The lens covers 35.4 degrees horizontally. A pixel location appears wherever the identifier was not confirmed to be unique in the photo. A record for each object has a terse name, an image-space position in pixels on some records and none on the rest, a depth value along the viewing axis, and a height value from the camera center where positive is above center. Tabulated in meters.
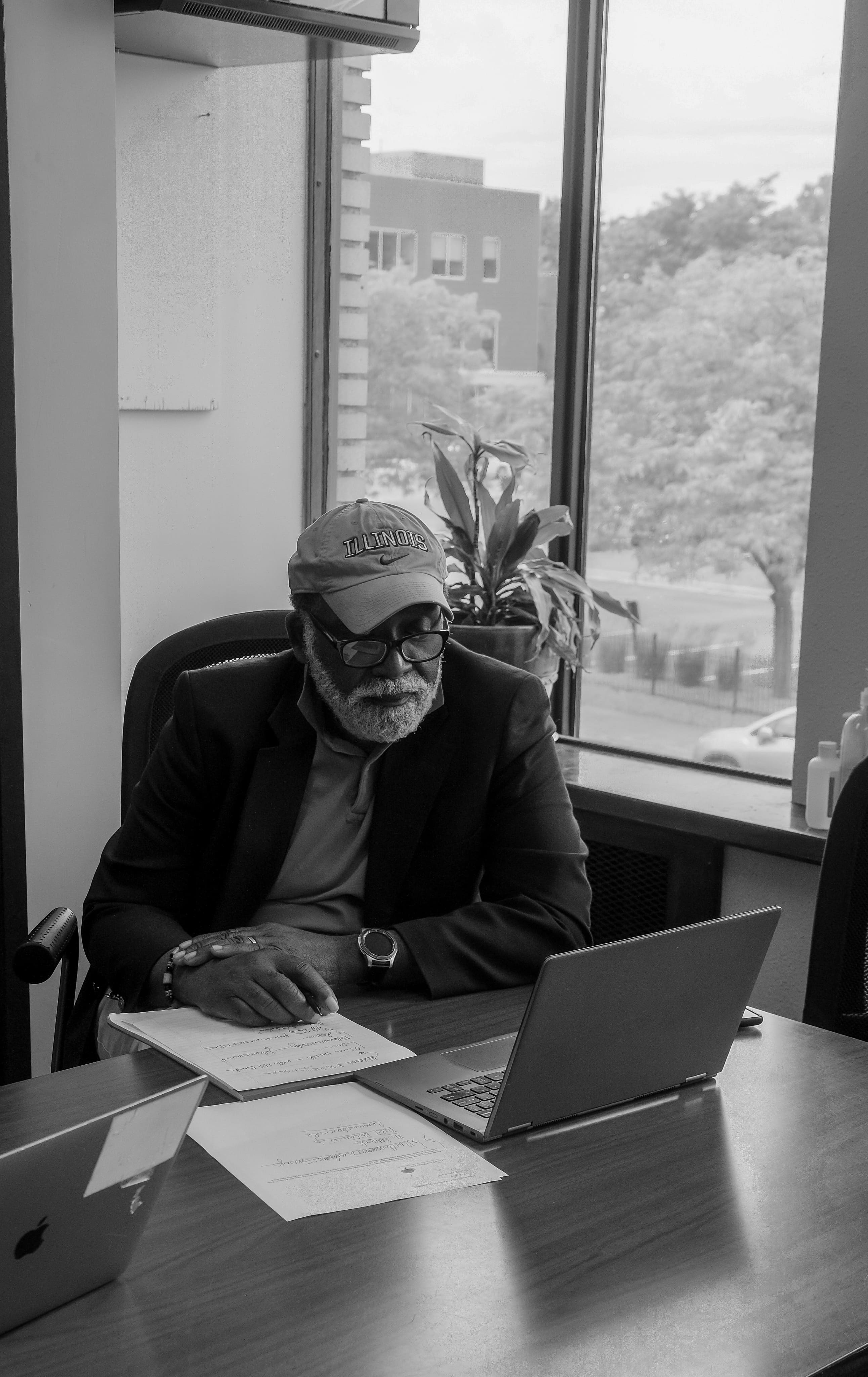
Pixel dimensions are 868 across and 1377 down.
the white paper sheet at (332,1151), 1.16 -0.66
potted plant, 2.85 -0.33
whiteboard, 2.78 +0.35
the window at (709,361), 2.81 +0.12
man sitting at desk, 1.89 -0.53
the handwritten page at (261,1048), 1.39 -0.68
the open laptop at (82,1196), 0.89 -0.54
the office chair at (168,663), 2.17 -0.41
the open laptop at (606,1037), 1.22 -0.58
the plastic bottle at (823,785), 2.48 -0.65
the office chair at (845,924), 1.68 -0.61
